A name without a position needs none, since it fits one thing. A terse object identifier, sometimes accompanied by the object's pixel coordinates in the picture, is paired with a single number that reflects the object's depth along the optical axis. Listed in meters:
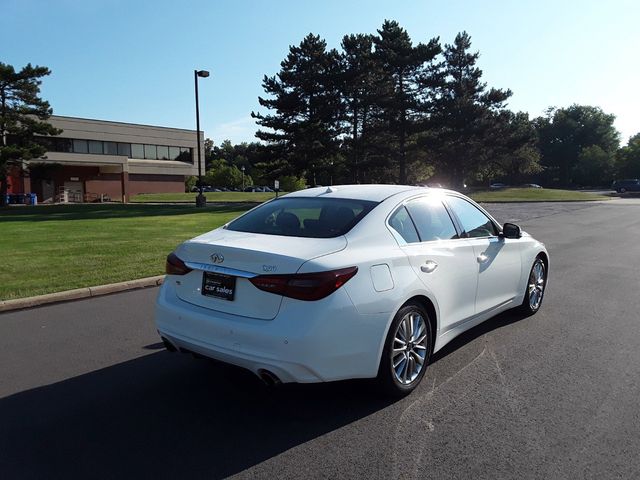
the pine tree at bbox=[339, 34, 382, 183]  40.16
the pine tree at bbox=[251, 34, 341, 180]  39.00
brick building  50.03
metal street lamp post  29.73
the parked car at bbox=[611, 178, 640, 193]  61.30
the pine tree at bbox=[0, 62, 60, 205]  34.72
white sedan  3.42
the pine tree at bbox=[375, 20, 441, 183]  41.84
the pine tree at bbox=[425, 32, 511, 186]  45.41
